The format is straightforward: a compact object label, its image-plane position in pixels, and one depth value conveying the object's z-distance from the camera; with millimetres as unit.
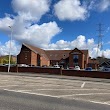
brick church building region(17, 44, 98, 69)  39714
